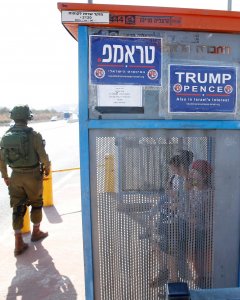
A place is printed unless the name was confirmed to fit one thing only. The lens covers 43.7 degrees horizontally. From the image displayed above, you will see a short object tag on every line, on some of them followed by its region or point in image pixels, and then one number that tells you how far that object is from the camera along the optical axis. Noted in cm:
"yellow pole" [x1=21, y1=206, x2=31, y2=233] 505
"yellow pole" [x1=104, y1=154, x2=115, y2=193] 228
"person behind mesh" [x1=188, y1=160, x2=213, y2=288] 235
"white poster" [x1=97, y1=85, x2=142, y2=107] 221
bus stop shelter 216
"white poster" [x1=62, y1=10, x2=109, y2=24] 206
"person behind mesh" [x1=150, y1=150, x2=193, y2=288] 231
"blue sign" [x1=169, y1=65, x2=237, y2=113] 224
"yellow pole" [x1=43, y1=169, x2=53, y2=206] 623
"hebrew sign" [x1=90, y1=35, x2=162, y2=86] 216
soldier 429
